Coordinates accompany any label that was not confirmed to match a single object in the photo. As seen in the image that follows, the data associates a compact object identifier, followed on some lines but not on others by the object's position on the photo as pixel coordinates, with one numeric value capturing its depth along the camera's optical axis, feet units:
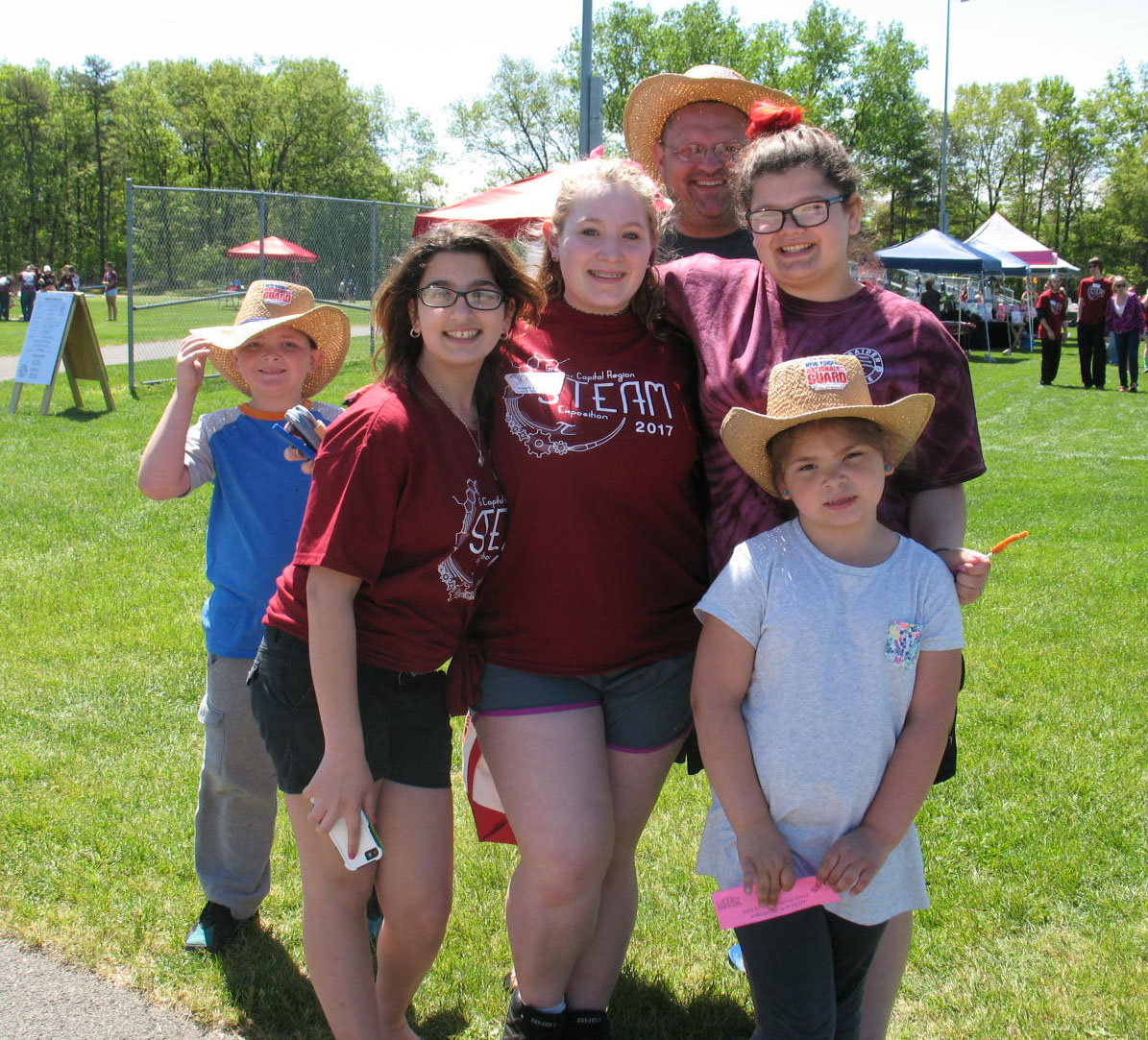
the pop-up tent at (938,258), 76.38
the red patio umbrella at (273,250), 47.06
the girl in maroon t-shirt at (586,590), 7.85
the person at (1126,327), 61.00
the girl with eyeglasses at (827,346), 7.64
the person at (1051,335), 64.08
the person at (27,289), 115.03
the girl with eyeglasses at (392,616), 7.18
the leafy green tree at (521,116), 195.11
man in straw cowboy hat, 10.71
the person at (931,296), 80.23
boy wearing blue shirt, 9.32
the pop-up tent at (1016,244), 102.83
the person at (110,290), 111.34
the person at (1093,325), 64.13
